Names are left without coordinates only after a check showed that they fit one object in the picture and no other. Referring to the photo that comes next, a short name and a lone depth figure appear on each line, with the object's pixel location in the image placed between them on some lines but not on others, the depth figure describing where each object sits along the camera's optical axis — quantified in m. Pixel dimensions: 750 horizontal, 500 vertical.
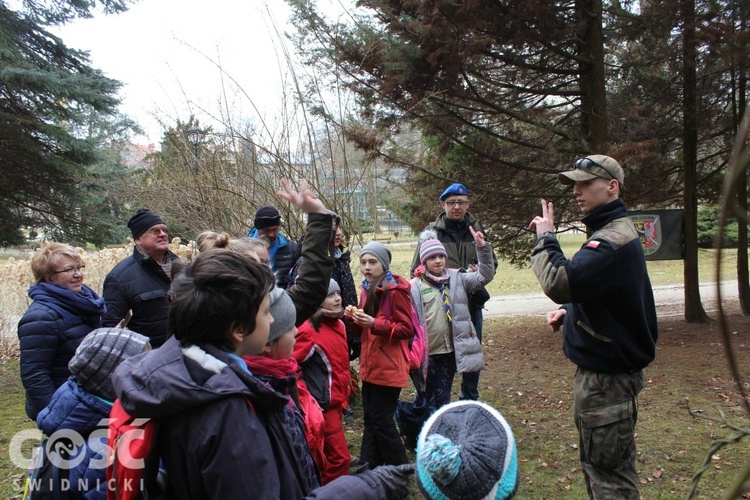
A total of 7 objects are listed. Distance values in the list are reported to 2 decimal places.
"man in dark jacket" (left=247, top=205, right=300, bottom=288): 4.52
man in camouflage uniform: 2.70
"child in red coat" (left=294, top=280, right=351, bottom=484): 3.66
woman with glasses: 3.09
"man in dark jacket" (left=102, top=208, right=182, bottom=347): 3.57
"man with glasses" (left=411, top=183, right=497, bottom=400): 5.19
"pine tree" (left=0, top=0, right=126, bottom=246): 8.51
